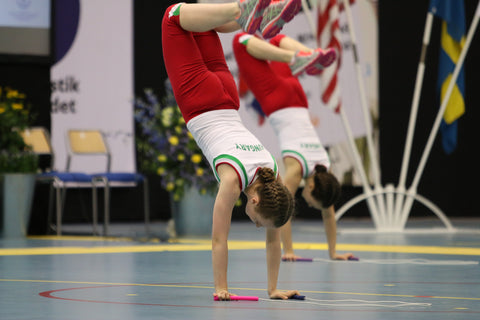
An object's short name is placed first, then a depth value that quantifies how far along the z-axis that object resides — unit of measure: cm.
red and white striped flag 1974
